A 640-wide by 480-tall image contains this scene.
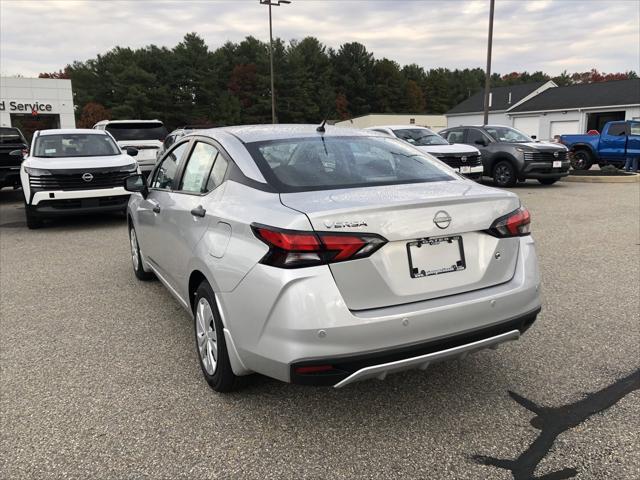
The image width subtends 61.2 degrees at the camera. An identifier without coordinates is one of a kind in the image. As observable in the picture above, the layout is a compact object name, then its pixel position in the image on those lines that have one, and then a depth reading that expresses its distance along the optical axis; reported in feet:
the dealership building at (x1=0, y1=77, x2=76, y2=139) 118.21
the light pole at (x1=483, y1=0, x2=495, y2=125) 73.20
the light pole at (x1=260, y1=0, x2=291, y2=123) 115.85
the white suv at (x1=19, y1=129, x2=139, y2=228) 29.48
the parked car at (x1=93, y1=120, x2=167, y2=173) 46.24
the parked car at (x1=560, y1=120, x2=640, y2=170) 62.23
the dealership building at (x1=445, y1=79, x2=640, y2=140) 126.82
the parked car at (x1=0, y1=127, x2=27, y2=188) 41.60
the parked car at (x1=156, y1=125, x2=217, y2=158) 40.81
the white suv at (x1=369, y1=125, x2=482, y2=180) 44.70
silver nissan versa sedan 8.18
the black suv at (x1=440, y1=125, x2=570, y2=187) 47.83
